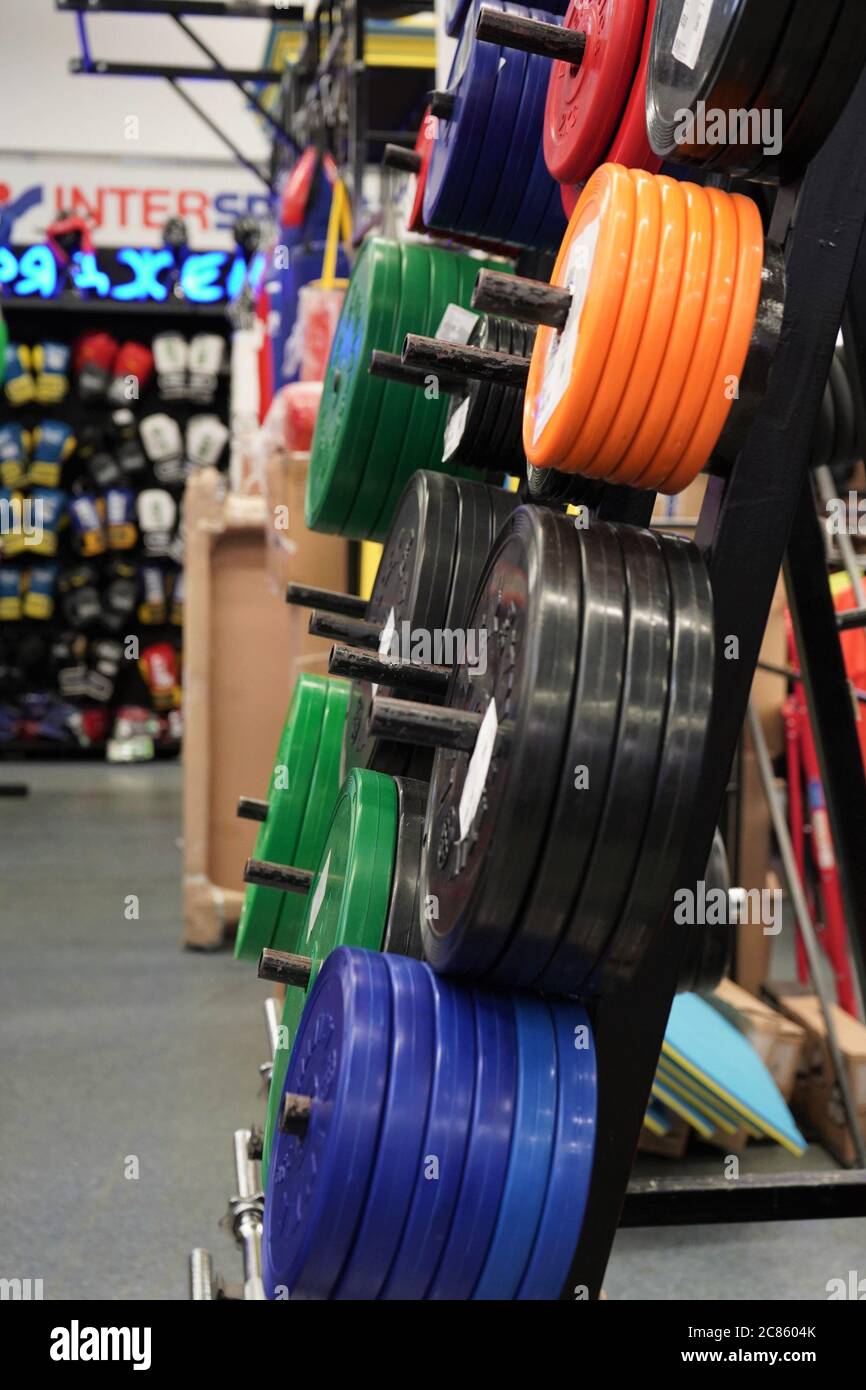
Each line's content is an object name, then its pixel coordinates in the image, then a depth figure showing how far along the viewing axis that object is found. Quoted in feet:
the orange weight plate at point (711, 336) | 3.71
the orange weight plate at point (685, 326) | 3.68
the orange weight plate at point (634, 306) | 3.67
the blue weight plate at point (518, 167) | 5.56
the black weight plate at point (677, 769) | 3.63
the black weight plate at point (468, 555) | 5.32
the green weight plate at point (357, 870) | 4.76
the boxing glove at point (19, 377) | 27.27
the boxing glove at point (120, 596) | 27.94
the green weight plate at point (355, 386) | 6.36
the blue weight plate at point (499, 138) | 5.54
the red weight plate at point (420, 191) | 6.67
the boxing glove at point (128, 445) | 27.87
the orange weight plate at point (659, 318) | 3.68
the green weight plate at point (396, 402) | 6.33
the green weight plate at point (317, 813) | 6.59
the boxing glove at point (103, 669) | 28.27
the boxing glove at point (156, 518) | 27.71
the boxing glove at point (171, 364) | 27.50
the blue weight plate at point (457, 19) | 6.23
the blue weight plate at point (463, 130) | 5.57
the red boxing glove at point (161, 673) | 28.07
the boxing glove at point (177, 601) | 28.32
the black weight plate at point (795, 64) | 3.51
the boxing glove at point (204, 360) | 27.55
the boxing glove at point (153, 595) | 28.02
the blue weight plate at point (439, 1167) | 3.80
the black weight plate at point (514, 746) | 3.59
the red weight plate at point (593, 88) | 4.21
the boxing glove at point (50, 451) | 27.22
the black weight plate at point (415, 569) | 5.32
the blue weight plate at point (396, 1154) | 3.79
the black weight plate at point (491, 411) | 5.24
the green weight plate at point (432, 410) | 6.35
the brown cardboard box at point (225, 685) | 13.46
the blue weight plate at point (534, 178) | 5.53
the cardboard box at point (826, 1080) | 8.84
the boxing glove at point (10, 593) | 27.71
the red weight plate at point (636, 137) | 4.16
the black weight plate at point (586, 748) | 3.59
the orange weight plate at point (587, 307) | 3.68
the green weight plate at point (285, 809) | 6.64
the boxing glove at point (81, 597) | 27.89
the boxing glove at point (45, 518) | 27.09
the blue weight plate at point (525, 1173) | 3.80
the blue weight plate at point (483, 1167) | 3.79
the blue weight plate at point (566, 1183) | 3.83
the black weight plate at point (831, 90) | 3.54
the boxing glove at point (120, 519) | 27.66
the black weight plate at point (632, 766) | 3.61
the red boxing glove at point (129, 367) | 27.66
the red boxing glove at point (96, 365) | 27.48
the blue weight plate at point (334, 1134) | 3.80
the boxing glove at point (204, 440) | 28.02
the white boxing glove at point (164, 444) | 27.68
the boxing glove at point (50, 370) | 27.40
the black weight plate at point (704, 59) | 3.51
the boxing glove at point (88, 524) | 27.58
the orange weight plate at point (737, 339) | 3.72
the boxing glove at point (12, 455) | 27.12
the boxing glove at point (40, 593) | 27.68
